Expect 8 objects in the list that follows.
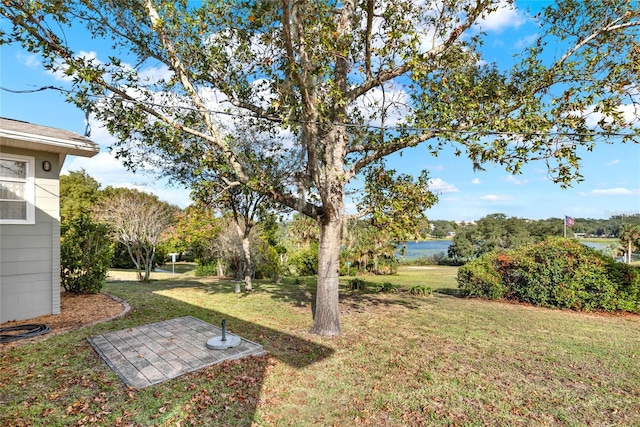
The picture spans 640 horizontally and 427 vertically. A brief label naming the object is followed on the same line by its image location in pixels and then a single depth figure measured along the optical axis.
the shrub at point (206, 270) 17.50
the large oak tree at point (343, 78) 4.48
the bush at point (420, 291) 9.60
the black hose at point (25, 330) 4.43
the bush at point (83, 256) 7.06
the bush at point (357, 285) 10.62
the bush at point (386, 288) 10.11
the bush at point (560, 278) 7.39
